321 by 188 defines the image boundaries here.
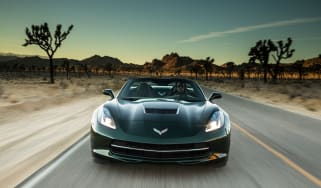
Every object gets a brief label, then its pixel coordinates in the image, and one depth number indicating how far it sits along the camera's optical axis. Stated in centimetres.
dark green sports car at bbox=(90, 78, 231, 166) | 507
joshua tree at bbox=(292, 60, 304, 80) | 13376
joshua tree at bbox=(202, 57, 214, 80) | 12825
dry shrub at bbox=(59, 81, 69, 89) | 4362
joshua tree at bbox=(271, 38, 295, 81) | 6050
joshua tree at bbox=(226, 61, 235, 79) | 17625
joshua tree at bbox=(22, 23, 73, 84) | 4719
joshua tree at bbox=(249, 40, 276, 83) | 6718
